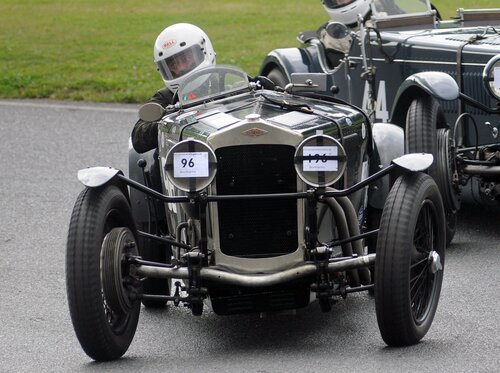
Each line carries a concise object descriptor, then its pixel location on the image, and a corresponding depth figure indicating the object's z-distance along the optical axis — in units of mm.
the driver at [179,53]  15141
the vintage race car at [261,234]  11578
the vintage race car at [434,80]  15922
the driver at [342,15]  21047
